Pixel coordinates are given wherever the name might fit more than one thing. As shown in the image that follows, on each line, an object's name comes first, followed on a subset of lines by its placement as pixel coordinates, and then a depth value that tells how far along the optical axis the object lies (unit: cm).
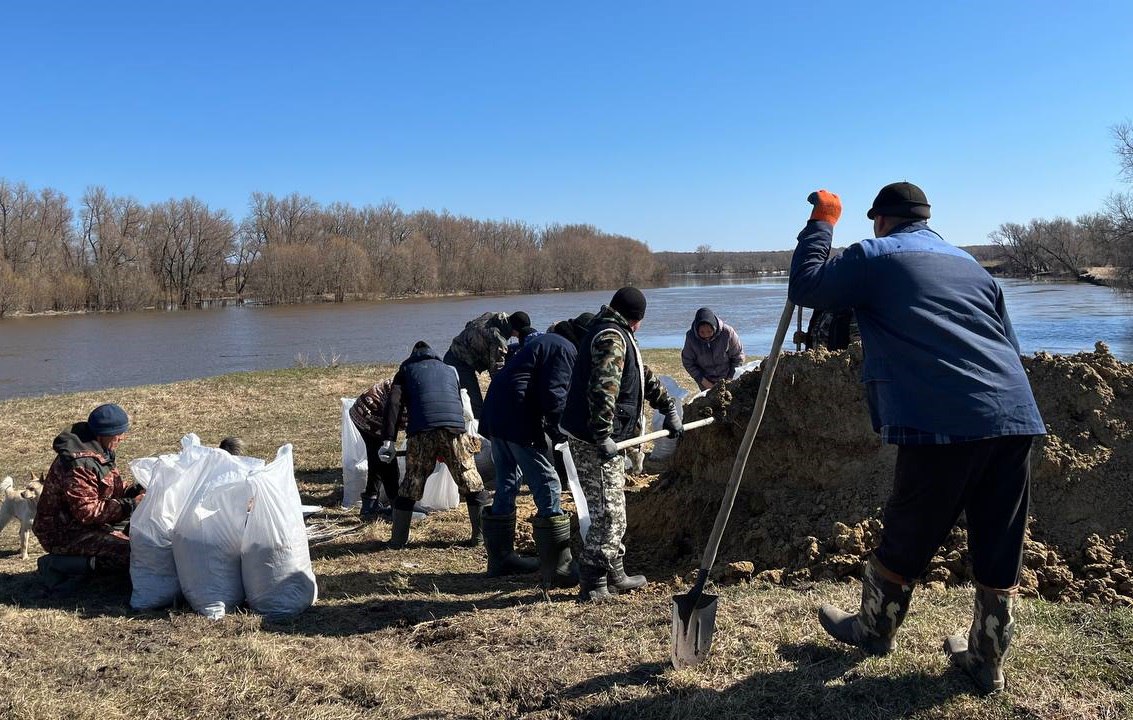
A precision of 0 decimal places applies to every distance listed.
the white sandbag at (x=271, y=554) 432
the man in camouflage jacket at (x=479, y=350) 739
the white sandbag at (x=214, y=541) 434
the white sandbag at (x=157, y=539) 445
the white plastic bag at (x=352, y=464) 681
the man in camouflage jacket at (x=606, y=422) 396
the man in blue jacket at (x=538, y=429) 461
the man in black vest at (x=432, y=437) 539
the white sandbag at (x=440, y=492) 655
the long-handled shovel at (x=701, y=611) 313
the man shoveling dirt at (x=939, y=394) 257
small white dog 559
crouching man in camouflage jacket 467
